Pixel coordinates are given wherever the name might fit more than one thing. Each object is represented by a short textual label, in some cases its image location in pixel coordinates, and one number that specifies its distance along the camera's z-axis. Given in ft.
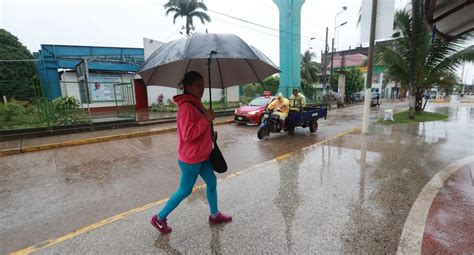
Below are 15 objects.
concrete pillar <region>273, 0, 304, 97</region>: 58.49
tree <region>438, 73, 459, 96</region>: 41.91
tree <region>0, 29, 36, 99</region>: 69.87
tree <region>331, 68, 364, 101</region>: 83.87
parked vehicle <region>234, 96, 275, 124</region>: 36.00
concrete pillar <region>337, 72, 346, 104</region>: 75.61
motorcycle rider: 26.76
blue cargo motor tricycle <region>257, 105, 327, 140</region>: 26.50
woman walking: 7.97
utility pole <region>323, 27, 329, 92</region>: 75.07
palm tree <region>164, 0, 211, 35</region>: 80.69
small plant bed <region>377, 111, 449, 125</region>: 36.45
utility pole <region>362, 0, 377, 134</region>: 26.27
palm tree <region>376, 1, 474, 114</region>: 34.86
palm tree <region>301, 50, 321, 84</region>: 102.42
